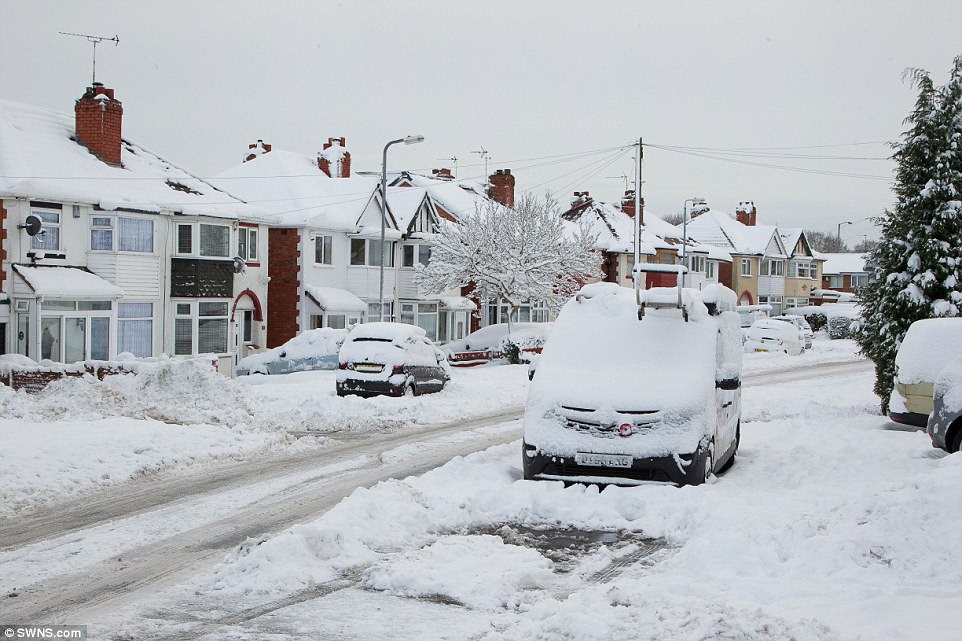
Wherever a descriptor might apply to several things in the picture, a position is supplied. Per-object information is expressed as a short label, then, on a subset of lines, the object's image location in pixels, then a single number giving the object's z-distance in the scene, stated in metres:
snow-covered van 9.80
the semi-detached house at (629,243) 62.97
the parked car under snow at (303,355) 30.16
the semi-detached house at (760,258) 78.00
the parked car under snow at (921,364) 14.61
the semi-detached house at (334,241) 40.41
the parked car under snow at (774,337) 42.19
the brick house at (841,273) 106.12
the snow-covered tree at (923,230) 17.89
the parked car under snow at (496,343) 36.53
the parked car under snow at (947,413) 12.24
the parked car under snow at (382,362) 21.11
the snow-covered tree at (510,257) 41.00
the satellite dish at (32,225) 27.95
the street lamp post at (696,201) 85.23
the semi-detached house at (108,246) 28.23
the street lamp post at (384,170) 29.61
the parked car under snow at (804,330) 46.29
